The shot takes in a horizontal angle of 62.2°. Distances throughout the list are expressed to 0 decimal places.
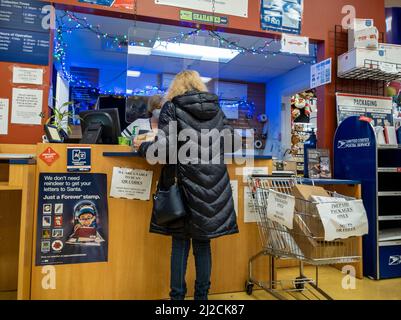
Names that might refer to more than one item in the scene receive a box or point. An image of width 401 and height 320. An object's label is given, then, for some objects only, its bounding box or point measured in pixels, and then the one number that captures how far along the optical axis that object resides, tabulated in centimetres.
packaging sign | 365
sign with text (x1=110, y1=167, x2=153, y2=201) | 230
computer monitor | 249
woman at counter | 190
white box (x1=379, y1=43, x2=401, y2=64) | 346
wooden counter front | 219
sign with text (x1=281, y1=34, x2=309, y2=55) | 354
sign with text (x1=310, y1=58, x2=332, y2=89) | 360
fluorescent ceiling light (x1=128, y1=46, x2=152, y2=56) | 464
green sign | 332
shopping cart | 208
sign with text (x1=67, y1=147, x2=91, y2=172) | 223
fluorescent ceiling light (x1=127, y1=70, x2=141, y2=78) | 484
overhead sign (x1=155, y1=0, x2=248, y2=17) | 331
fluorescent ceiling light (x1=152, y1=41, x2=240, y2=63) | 454
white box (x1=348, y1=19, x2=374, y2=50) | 355
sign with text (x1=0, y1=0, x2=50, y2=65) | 286
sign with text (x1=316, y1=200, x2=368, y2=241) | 195
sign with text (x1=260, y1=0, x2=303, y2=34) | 358
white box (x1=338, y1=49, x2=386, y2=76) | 336
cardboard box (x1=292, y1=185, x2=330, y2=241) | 204
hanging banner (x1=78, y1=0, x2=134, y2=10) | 308
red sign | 219
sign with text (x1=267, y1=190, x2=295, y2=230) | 206
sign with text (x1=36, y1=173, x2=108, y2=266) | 218
